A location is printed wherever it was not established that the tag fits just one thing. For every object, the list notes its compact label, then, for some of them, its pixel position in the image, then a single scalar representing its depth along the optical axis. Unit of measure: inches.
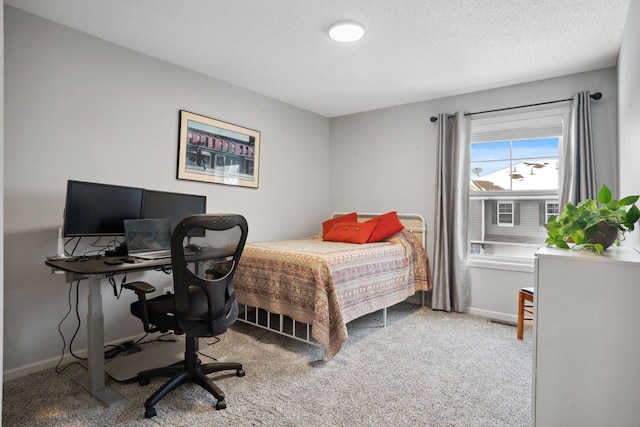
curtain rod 122.0
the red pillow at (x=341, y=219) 167.9
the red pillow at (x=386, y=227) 149.3
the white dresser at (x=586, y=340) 50.9
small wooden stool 118.5
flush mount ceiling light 96.3
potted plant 59.9
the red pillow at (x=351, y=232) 145.6
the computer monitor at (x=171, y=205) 105.3
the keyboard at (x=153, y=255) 92.8
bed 99.5
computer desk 79.4
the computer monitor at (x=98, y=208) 87.7
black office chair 73.2
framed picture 127.2
